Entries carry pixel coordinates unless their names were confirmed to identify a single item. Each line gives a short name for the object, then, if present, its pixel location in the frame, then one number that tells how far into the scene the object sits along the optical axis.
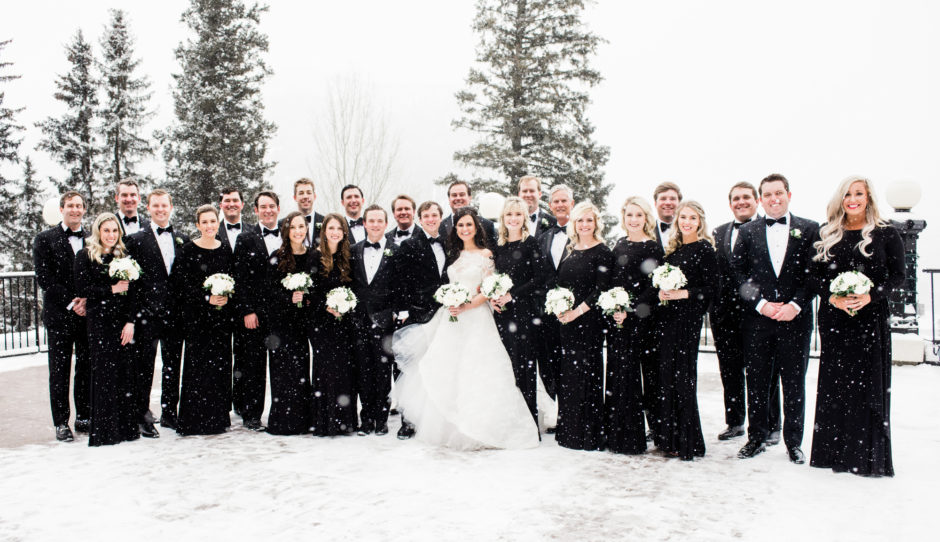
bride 6.12
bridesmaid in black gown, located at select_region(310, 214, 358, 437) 6.66
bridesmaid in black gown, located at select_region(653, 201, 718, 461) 5.70
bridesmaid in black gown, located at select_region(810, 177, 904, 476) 5.16
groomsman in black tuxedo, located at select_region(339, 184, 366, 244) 7.76
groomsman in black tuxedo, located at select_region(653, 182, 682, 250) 6.90
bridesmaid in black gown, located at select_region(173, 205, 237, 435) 6.65
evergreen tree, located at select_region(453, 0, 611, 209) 22.30
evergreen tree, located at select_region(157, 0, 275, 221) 23.61
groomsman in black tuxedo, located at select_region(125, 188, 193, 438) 6.59
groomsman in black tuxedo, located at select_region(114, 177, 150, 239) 6.88
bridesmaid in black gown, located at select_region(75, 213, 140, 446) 6.23
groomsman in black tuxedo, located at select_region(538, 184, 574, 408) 6.98
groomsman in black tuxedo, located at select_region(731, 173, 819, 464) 5.62
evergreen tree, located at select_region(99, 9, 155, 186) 28.56
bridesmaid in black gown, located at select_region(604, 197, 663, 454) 5.90
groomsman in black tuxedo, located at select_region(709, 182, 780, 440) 6.32
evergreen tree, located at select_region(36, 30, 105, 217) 28.47
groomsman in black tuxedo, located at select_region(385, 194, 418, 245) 7.63
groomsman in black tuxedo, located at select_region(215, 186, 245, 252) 7.36
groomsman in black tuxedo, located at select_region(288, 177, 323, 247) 7.60
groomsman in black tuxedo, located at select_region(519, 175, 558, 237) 7.94
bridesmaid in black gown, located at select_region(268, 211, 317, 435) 6.69
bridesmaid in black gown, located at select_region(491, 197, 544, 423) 6.43
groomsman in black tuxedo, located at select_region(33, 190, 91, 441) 6.58
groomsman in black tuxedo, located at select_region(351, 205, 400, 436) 6.75
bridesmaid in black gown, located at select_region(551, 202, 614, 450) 6.06
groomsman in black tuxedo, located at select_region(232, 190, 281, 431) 6.81
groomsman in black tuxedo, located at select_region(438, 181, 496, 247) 7.74
